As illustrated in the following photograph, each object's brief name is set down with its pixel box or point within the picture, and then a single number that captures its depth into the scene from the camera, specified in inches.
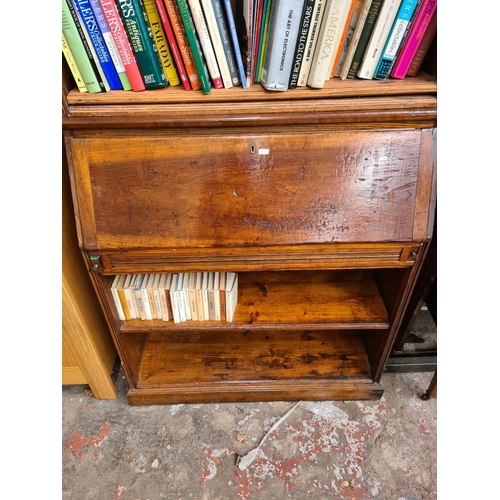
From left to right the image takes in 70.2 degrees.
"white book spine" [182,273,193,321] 49.3
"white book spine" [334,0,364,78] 35.5
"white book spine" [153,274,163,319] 48.9
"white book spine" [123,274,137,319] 48.6
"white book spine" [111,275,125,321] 48.4
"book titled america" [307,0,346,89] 34.3
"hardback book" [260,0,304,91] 33.8
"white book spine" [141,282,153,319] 48.7
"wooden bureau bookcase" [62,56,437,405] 38.0
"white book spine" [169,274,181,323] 48.8
